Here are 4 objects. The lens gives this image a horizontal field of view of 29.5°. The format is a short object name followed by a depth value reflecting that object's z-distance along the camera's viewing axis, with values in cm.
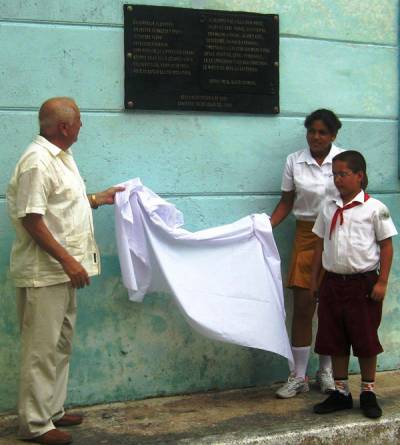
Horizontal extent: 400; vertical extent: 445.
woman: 453
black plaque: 441
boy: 407
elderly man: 357
